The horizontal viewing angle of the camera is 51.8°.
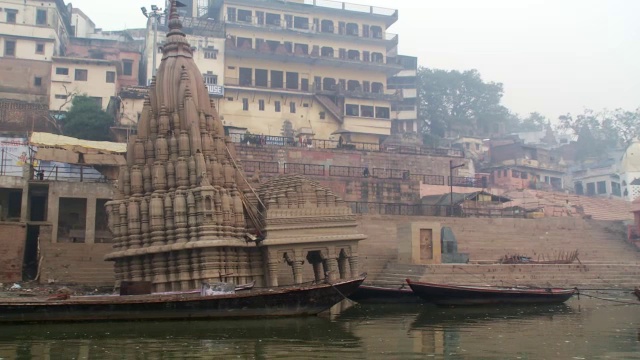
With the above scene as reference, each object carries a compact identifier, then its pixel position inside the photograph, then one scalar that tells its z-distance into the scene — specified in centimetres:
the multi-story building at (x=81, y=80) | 4197
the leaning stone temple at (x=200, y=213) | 1927
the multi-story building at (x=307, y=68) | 4647
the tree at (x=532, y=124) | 9150
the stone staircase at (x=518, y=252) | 2578
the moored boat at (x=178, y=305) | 1617
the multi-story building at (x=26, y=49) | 4206
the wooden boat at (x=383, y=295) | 2205
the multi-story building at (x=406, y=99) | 5666
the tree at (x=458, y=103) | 6444
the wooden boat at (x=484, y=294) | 2081
